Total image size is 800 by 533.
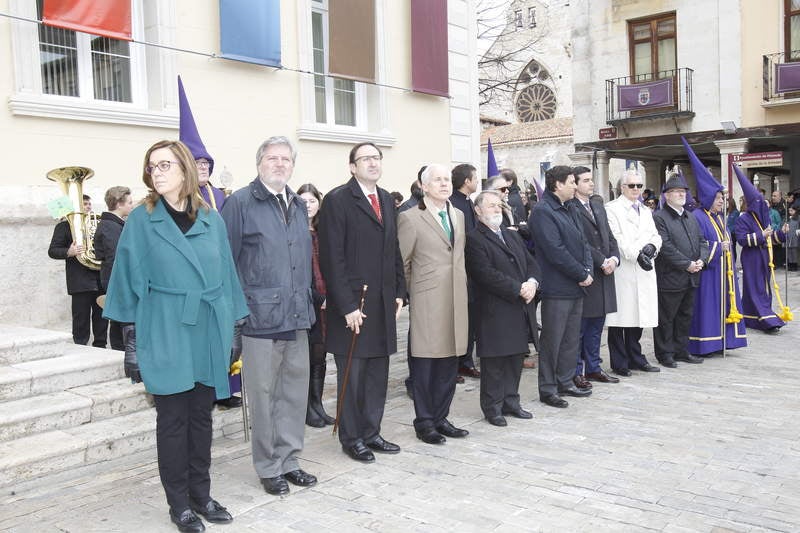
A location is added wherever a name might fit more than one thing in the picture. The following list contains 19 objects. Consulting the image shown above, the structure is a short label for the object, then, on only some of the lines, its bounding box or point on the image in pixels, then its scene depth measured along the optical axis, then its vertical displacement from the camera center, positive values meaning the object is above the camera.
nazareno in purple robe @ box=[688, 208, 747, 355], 8.27 -0.89
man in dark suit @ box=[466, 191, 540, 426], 5.62 -0.50
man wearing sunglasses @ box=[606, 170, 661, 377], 7.36 -0.49
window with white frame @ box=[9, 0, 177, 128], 7.38 +1.74
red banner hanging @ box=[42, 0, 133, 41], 7.35 +2.20
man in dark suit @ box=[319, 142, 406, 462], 4.93 -0.32
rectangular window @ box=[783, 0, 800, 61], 19.89 +4.94
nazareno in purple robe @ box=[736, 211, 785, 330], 9.87 -0.71
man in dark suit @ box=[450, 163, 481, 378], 6.91 +0.36
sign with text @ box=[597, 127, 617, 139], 23.03 +2.78
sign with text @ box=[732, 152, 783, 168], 17.17 +1.40
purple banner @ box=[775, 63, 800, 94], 19.31 +3.61
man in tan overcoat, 5.33 -0.49
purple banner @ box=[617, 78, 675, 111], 21.38 +3.65
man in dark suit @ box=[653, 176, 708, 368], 7.86 -0.48
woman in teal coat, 3.75 -0.35
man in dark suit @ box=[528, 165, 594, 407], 6.34 -0.38
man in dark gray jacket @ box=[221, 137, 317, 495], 4.39 -0.42
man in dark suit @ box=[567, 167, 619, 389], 6.82 -0.47
